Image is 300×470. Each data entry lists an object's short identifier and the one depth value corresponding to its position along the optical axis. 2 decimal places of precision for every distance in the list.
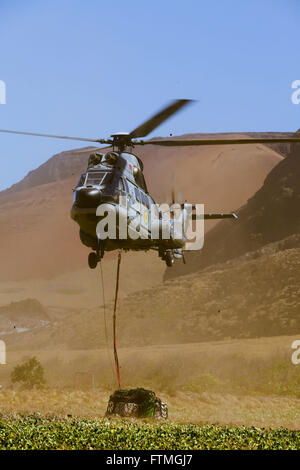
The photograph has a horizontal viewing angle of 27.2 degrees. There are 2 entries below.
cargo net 24.61
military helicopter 21.08
